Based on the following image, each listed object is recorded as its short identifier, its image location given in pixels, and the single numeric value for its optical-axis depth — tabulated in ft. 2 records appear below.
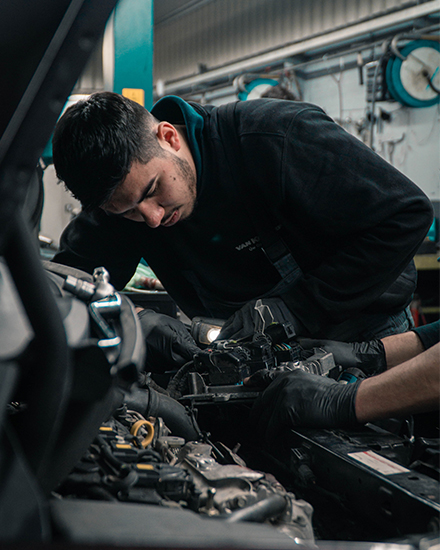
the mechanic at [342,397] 3.17
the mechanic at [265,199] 4.70
